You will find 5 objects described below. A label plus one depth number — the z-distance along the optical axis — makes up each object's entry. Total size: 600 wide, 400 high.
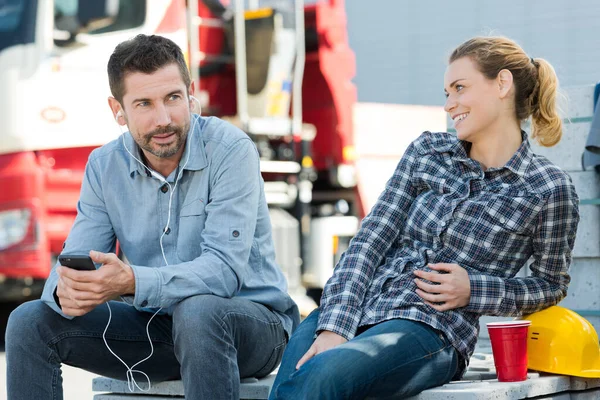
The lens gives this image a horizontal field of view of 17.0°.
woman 5.52
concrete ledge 5.48
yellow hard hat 5.97
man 5.82
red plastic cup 5.68
